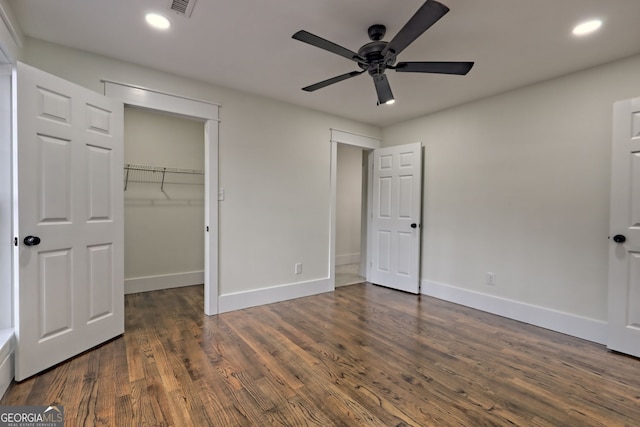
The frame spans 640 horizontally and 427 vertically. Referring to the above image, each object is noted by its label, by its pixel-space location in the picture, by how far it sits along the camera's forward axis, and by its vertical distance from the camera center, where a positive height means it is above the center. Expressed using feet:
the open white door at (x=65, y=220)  6.35 -0.35
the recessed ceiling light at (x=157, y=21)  6.68 +4.31
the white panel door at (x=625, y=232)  7.77 -0.48
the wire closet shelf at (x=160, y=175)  12.98 +1.50
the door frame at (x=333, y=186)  13.62 +1.09
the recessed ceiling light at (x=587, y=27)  6.67 +4.31
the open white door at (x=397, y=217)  13.28 -0.31
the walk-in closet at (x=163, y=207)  13.05 +0.02
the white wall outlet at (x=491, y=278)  11.01 -2.50
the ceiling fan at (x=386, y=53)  5.14 +3.30
